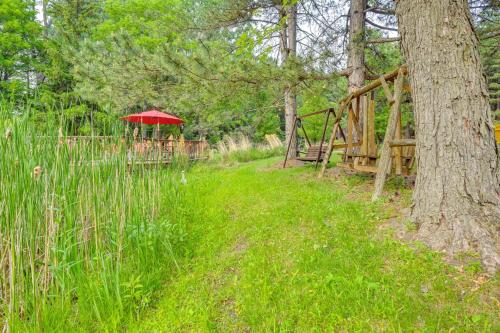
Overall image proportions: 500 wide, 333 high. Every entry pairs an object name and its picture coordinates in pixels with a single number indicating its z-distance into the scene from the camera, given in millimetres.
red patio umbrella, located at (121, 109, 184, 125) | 7248
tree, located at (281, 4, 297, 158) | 6664
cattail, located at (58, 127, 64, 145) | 1670
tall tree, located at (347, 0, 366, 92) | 4488
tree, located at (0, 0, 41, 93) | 12092
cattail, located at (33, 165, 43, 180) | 1390
